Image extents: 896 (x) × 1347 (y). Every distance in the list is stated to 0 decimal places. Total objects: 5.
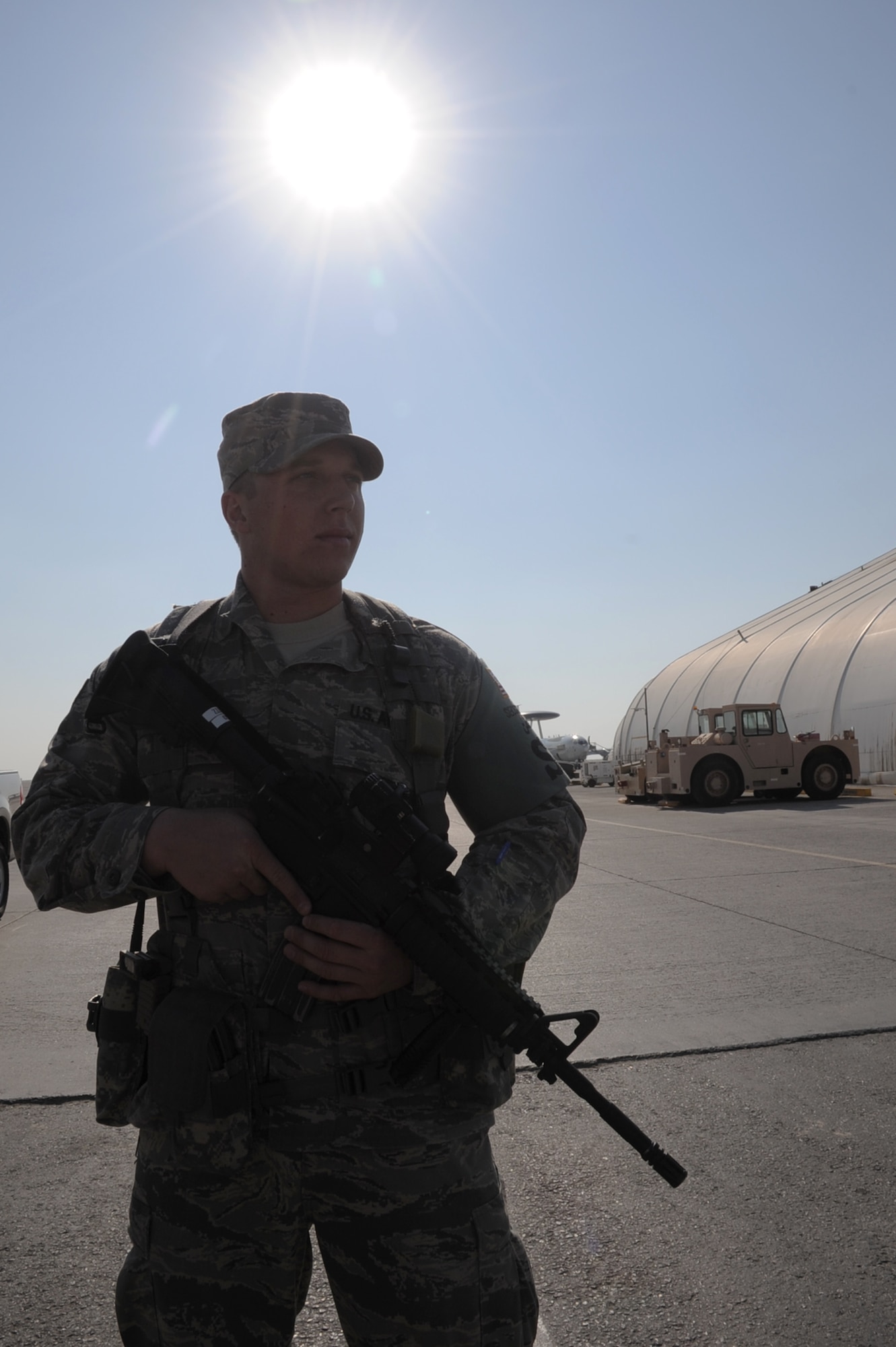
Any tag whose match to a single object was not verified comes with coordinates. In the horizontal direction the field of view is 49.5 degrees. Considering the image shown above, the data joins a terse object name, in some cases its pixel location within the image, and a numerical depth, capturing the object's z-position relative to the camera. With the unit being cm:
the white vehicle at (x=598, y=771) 4359
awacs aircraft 5799
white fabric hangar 3175
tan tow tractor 2155
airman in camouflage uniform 158
